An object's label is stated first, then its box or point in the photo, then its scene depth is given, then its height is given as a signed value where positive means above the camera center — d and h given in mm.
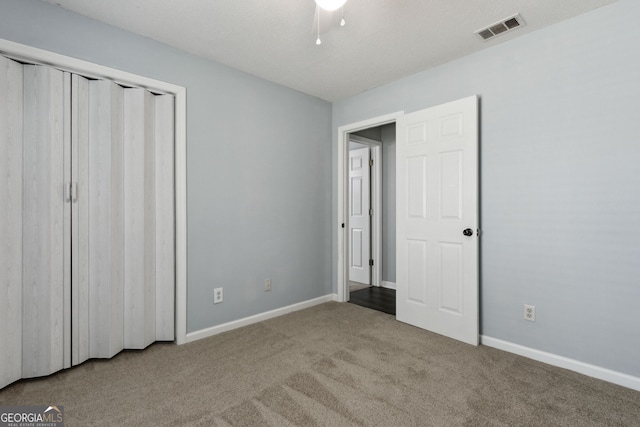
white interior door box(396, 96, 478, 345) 2646 -53
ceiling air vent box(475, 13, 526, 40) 2209 +1422
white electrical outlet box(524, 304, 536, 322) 2379 -777
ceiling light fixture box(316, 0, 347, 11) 1433 +998
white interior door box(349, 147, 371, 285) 4766 -43
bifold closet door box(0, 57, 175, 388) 1951 -54
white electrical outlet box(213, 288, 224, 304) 2869 -791
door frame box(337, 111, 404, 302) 3887 +3
